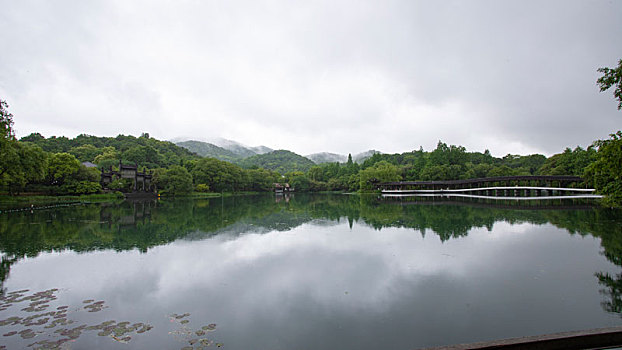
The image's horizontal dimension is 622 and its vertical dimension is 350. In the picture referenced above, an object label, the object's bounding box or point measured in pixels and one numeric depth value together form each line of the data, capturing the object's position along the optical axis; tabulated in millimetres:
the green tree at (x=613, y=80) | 8008
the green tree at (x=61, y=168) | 38062
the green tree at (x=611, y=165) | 7812
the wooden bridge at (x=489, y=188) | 40062
